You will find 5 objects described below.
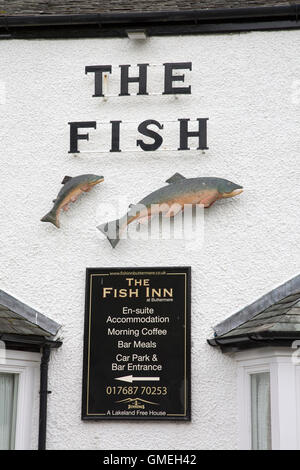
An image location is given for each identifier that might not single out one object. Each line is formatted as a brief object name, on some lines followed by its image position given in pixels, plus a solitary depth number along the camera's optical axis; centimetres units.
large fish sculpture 856
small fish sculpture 875
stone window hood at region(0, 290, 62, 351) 801
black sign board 819
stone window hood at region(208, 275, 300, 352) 744
